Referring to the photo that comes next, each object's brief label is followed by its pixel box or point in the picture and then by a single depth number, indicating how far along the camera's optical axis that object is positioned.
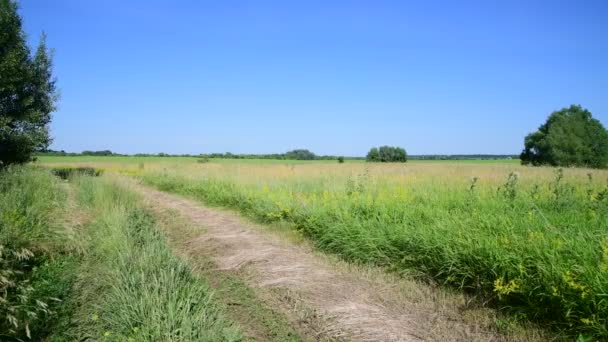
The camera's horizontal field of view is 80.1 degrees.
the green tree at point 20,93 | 15.63
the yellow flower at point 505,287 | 3.44
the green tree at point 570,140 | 43.44
